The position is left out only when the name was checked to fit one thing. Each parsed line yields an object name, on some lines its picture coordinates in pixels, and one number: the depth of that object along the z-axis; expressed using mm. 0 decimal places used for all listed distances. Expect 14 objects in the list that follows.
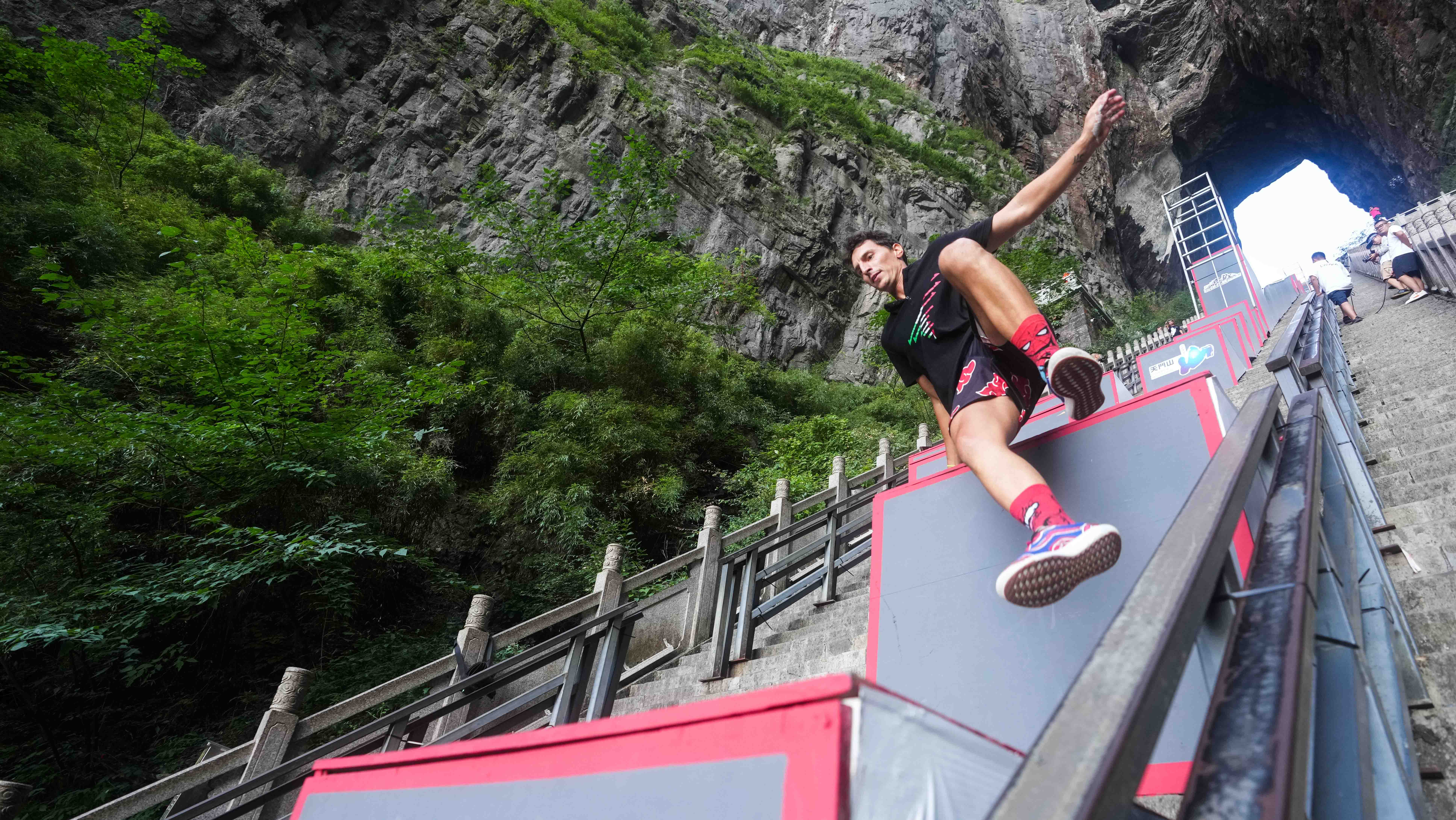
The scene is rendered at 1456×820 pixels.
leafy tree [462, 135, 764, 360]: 11016
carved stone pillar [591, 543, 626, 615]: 4527
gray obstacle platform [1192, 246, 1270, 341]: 14375
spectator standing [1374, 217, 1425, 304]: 9508
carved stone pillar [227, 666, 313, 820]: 3240
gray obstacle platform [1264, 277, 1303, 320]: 13930
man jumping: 1638
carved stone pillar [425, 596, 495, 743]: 3865
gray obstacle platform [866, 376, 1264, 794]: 1666
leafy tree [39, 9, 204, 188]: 11875
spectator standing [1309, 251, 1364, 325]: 9555
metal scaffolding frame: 18375
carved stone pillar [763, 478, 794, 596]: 5973
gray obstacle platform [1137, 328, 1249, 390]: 8086
